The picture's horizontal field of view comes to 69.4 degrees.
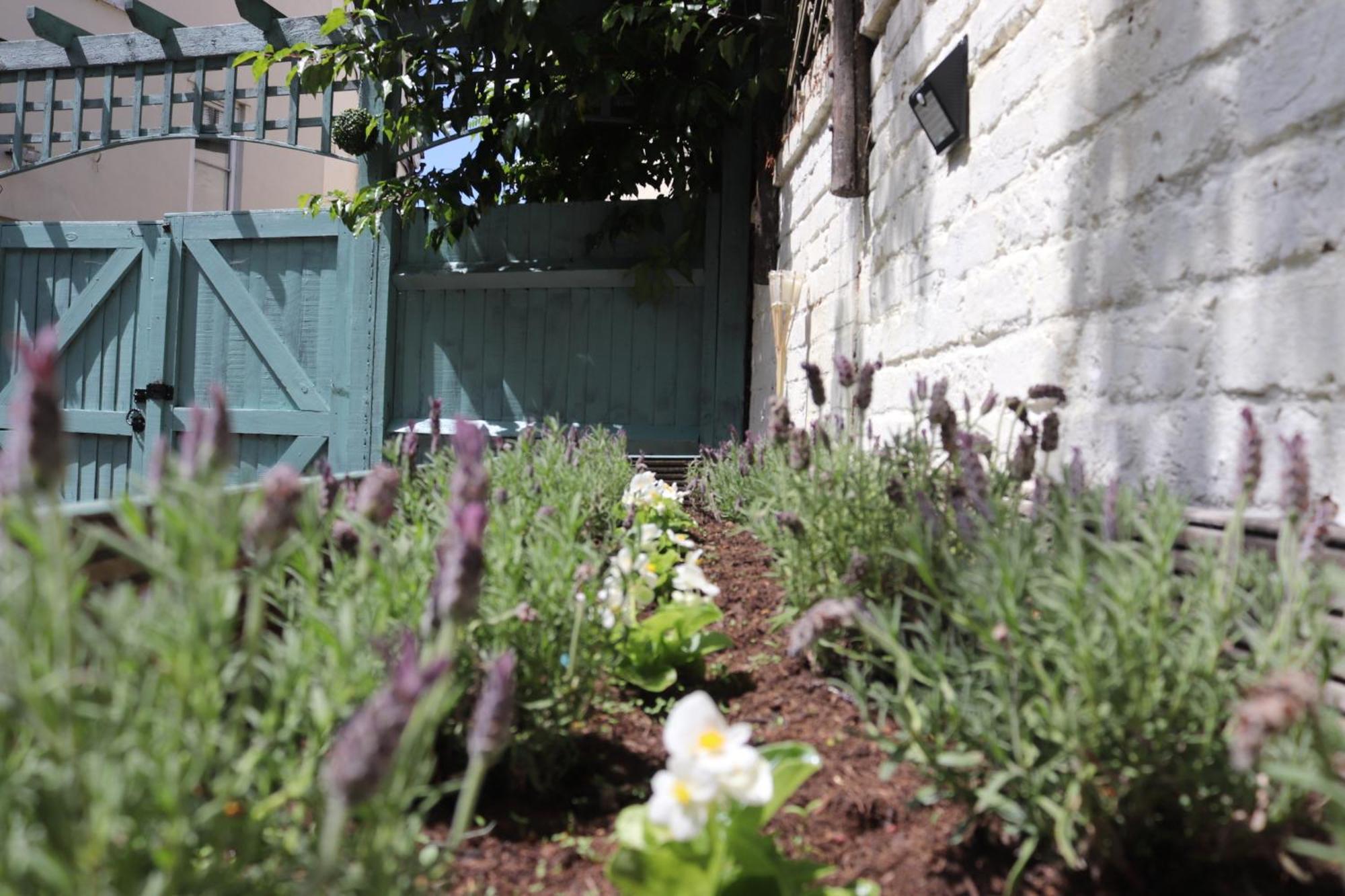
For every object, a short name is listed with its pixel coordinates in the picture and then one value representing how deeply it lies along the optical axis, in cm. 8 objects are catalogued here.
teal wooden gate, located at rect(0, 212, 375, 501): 632
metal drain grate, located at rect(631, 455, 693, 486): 467
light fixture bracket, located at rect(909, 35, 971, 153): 260
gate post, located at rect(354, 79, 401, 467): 618
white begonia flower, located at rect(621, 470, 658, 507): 291
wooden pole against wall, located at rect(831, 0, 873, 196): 354
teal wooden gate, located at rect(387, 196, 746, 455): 598
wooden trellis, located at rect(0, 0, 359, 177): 641
